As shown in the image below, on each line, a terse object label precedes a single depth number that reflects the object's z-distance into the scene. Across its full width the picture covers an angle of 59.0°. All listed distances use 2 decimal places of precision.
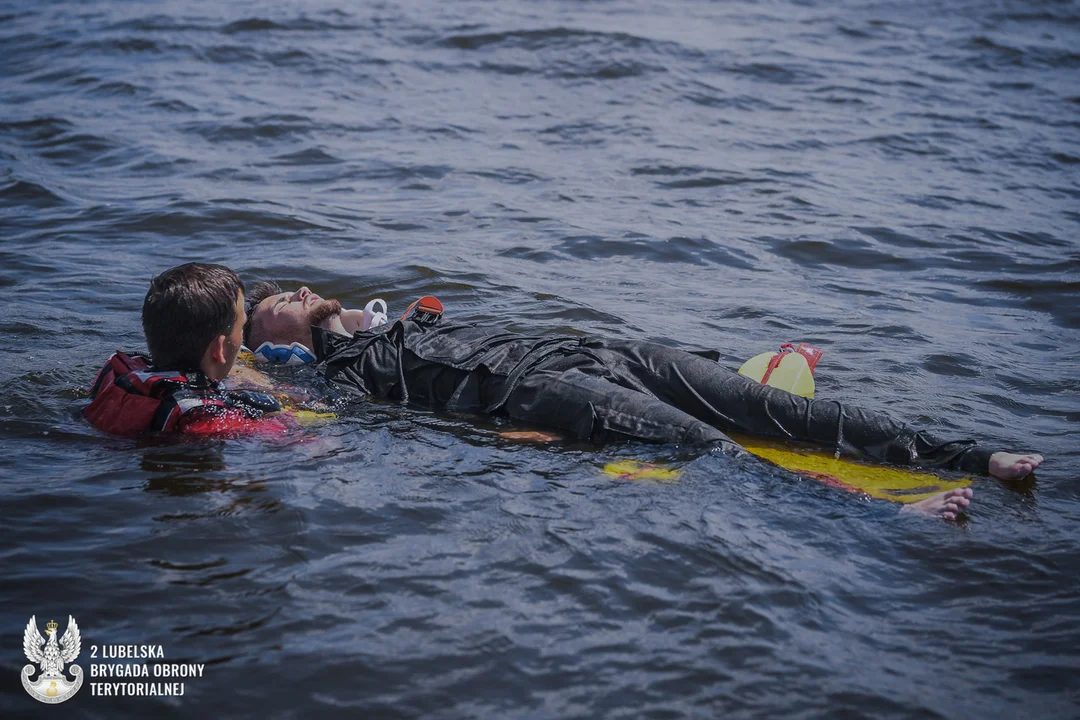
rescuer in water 5.04
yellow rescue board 4.91
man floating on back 5.09
